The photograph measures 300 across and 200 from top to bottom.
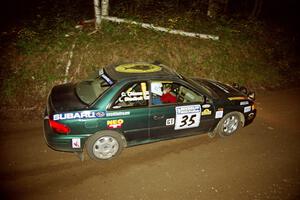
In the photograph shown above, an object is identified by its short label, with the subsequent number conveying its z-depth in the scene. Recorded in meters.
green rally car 5.00
